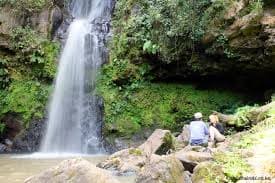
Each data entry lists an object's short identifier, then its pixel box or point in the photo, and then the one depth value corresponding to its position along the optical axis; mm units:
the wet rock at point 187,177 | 4778
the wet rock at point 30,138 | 9495
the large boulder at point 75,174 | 4024
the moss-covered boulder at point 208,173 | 3859
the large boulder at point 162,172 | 4469
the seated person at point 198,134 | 6576
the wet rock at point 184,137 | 7675
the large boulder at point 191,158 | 5321
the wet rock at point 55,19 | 10838
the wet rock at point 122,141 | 9156
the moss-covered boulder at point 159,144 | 7002
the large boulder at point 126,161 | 6411
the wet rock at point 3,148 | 9538
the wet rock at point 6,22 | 10355
